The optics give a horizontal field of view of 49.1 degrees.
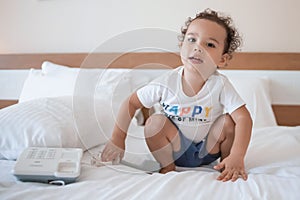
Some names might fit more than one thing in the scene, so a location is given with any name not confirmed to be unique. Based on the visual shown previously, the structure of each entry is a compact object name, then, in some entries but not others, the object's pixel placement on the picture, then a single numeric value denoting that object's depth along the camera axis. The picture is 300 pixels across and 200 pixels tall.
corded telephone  0.79
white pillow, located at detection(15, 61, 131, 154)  1.02
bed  0.73
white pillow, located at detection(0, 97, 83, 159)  0.98
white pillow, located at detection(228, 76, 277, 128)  1.54
